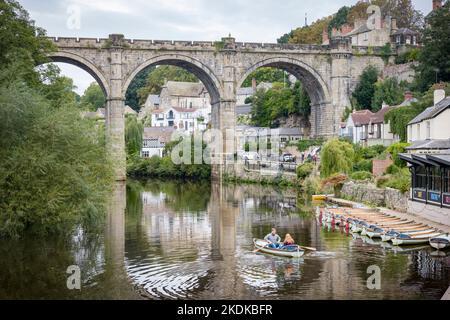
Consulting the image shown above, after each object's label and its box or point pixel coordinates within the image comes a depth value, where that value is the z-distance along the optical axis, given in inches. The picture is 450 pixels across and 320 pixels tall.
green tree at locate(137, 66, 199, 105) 5059.1
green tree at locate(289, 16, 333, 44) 4045.3
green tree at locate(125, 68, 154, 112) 5364.2
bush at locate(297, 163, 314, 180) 2058.3
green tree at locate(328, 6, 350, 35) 4222.4
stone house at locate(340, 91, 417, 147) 2212.1
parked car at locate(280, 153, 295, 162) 2651.8
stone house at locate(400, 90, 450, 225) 1131.9
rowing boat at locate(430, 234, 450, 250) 942.4
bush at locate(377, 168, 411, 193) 1356.3
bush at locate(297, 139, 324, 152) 2630.4
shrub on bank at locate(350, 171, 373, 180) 1742.1
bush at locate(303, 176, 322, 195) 1859.7
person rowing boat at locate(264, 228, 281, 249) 936.9
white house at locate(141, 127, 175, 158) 3659.0
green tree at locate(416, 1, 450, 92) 2246.6
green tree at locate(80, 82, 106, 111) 5511.8
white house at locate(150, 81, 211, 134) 4165.8
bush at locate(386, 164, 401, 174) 1599.3
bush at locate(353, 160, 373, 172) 1879.8
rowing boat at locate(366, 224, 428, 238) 1050.7
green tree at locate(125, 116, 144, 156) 3129.9
